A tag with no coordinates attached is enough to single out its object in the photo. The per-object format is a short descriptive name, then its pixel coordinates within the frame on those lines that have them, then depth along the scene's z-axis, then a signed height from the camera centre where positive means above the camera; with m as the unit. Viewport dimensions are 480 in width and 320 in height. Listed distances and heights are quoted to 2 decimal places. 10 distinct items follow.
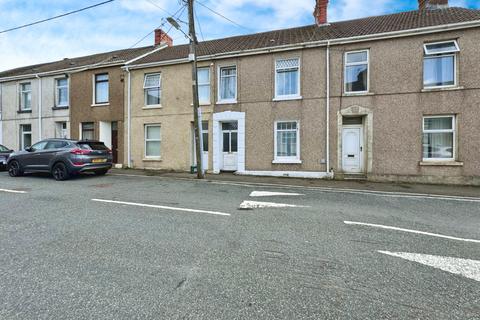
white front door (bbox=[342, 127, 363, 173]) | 11.91 +0.45
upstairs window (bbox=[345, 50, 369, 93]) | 11.65 +3.89
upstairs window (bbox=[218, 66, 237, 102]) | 13.52 +3.89
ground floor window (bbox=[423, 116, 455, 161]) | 10.70 +0.86
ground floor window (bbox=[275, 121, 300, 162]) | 12.49 +0.86
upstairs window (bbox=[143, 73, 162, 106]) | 14.83 +3.98
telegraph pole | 10.99 +2.80
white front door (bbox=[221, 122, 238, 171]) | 13.65 +0.74
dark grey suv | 10.16 +0.07
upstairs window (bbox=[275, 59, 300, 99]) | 12.52 +3.88
